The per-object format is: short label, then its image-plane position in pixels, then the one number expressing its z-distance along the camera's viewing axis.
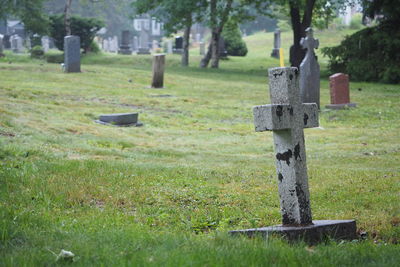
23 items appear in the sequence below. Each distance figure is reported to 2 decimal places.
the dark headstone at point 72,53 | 29.27
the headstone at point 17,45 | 57.99
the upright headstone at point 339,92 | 21.89
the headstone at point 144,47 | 57.44
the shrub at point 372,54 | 31.72
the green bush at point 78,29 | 46.28
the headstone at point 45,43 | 56.03
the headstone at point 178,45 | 57.41
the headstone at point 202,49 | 57.75
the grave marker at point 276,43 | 53.91
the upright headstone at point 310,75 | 21.11
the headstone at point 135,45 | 73.95
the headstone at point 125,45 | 55.12
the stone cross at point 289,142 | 5.91
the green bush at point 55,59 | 42.47
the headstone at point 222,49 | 49.78
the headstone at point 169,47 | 61.72
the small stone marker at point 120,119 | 17.45
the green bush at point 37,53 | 43.75
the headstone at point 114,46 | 68.91
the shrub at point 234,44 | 53.34
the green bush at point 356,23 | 73.68
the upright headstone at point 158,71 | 27.02
